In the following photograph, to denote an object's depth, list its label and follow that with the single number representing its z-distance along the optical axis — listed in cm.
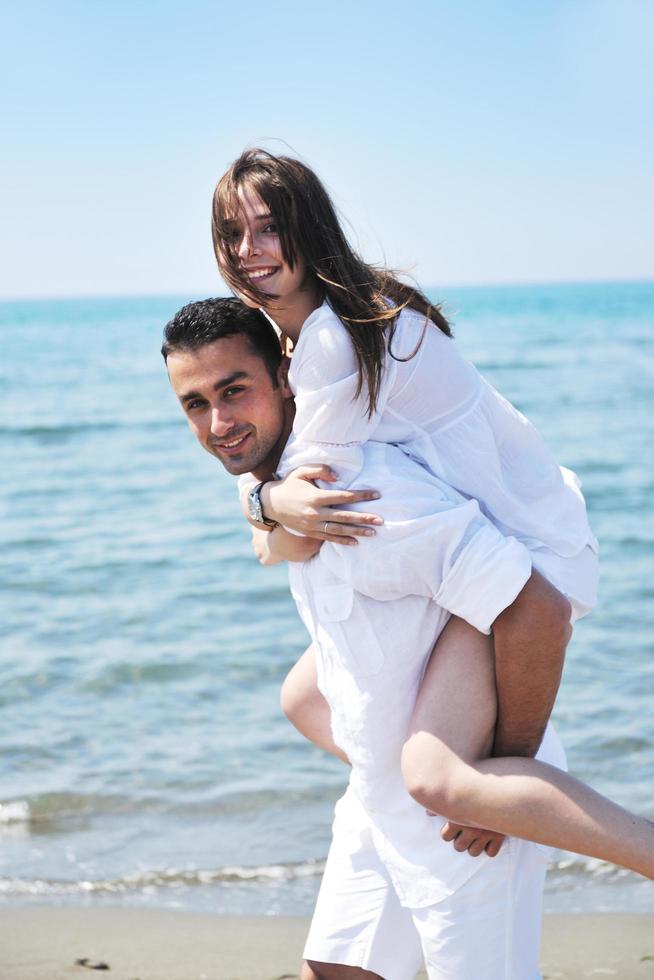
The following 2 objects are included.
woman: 241
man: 247
